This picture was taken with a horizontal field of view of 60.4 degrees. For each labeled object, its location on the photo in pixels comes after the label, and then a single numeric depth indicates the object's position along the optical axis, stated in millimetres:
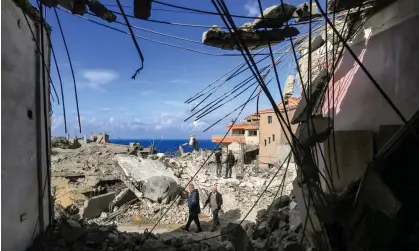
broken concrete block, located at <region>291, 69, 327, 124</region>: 5548
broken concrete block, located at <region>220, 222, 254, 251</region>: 5159
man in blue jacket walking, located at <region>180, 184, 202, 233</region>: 9827
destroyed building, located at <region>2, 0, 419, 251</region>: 3811
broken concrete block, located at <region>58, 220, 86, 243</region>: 5449
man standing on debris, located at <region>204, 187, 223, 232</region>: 10898
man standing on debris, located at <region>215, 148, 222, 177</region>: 20047
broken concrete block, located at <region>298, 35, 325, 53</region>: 5586
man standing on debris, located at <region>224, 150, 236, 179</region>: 19816
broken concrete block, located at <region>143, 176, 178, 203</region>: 13477
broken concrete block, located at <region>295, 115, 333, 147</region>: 4384
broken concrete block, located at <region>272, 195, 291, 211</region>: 7402
